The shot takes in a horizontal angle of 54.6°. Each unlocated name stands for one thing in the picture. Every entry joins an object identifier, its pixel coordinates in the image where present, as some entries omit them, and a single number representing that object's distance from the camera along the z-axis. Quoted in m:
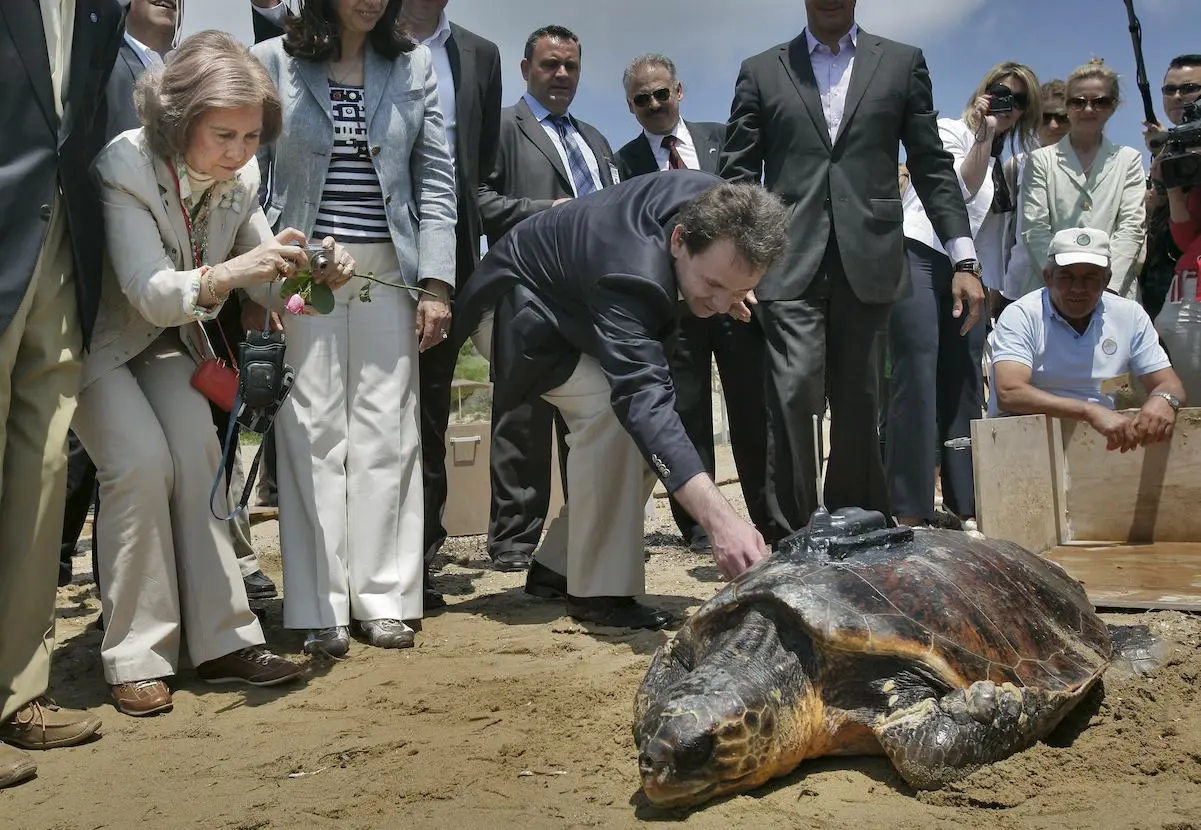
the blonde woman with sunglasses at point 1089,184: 5.56
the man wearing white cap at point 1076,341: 4.58
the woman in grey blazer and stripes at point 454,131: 4.30
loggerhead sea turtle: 2.32
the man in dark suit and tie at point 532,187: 4.96
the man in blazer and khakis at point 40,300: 2.73
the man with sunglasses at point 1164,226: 5.45
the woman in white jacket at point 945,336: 4.97
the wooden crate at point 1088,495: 4.09
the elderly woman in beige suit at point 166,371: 3.05
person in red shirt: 4.96
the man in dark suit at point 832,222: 4.41
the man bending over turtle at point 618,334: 3.12
